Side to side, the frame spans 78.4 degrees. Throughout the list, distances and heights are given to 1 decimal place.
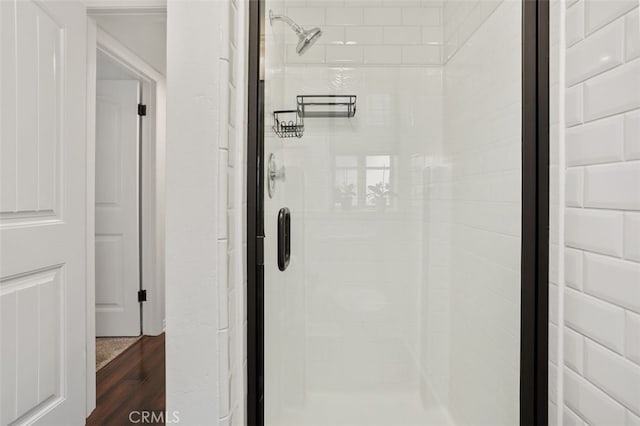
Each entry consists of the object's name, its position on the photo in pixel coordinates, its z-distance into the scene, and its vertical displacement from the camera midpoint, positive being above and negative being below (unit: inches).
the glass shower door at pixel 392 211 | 48.1 -1.0
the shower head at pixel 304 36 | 57.7 +26.0
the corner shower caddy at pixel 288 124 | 49.4 +11.3
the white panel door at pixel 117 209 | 124.6 -1.6
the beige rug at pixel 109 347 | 106.7 -42.5
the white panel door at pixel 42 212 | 50.9 -1.3
